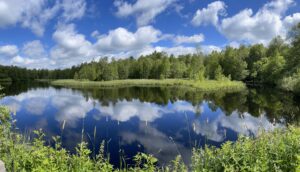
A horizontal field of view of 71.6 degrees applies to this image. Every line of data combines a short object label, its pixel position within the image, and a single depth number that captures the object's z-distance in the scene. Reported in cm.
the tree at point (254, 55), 7310
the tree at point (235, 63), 7003
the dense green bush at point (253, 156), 459
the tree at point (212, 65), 7580
